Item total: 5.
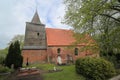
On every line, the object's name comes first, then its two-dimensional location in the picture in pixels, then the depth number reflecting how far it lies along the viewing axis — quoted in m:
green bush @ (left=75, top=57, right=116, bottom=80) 5.29
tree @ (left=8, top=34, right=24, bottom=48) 25.19
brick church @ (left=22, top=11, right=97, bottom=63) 13.73
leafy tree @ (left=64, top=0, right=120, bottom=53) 5.79
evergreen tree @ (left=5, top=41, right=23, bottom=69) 8.25
